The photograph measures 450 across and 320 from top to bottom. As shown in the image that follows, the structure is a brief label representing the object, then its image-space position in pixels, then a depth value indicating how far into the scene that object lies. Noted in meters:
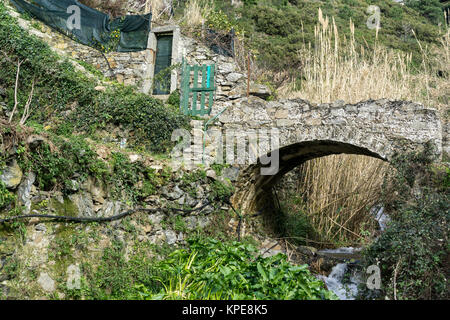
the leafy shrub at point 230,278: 3.56
